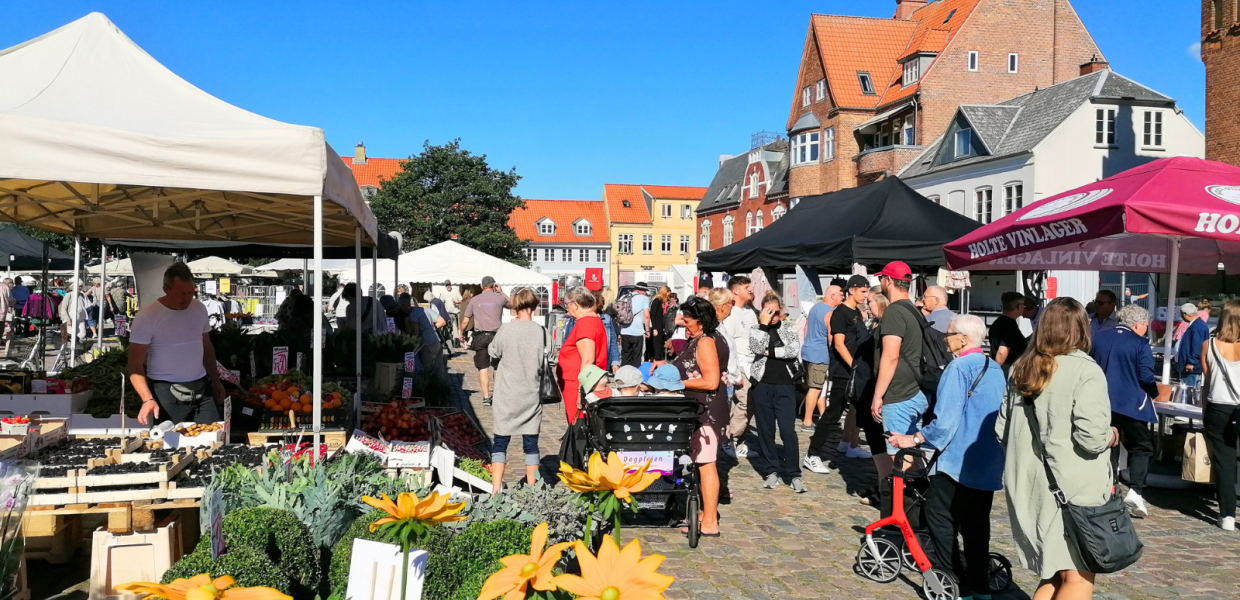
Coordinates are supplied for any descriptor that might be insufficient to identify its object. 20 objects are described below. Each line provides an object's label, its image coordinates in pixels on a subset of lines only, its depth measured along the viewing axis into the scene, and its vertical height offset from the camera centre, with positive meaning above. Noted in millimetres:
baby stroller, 6043 -880
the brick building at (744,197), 52188 +6624
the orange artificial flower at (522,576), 1654 -521
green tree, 50750 +5555
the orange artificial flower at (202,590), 1451 -487
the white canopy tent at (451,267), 20344 +759
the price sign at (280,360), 7234 -504
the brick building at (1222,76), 20344 +5300
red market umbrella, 6121 +633
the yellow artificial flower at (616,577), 1505 -477
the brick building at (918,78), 39500 +10493
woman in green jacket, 3988 -624
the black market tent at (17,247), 20844 +1146
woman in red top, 7312 -374
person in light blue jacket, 4793 -845
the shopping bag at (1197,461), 7547 -1325
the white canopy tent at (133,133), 4556 +864
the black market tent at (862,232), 10594 +904
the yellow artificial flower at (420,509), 2080 -495
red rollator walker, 5043 -1500
